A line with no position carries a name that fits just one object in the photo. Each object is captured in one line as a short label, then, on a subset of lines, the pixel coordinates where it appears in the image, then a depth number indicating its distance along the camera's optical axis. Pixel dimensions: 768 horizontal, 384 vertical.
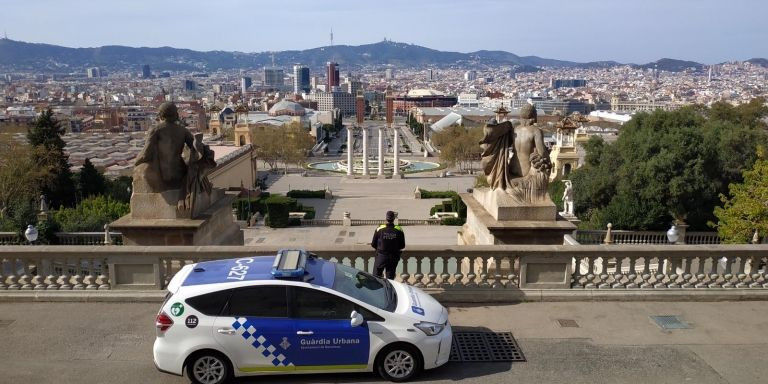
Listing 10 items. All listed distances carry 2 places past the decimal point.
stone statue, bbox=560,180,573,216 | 28.12
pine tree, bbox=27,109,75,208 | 40.28
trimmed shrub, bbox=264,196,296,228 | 39.75
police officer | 8.72
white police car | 6.43
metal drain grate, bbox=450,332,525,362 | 7.46
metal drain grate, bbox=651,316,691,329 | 8.45
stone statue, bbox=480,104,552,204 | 10.08
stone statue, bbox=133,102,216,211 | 9.80
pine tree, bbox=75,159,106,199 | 42.97
